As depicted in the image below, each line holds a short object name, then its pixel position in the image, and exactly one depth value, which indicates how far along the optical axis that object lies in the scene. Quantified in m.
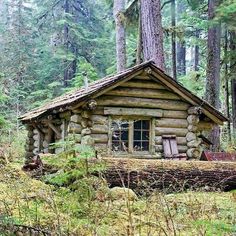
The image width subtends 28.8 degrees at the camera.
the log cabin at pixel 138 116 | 13.49
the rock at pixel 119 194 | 7.80
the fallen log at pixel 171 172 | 9.30
